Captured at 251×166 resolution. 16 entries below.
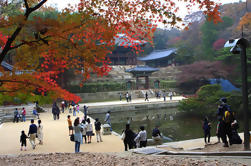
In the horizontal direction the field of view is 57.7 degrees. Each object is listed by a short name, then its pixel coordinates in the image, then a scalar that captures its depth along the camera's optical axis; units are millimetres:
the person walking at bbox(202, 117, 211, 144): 8523
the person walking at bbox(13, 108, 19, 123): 15707
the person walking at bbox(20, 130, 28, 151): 8256
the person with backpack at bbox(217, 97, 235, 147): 5902
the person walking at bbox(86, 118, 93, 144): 9289
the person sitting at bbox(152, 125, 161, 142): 8227
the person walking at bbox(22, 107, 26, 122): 15804
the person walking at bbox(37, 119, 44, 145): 9156
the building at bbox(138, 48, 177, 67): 46500
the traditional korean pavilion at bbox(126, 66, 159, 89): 33219
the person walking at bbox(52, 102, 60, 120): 15766
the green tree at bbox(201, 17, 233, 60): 39406
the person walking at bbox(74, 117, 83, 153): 6905
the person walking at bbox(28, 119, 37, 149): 8328
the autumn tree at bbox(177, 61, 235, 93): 26734
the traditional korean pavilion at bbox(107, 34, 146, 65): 45250
